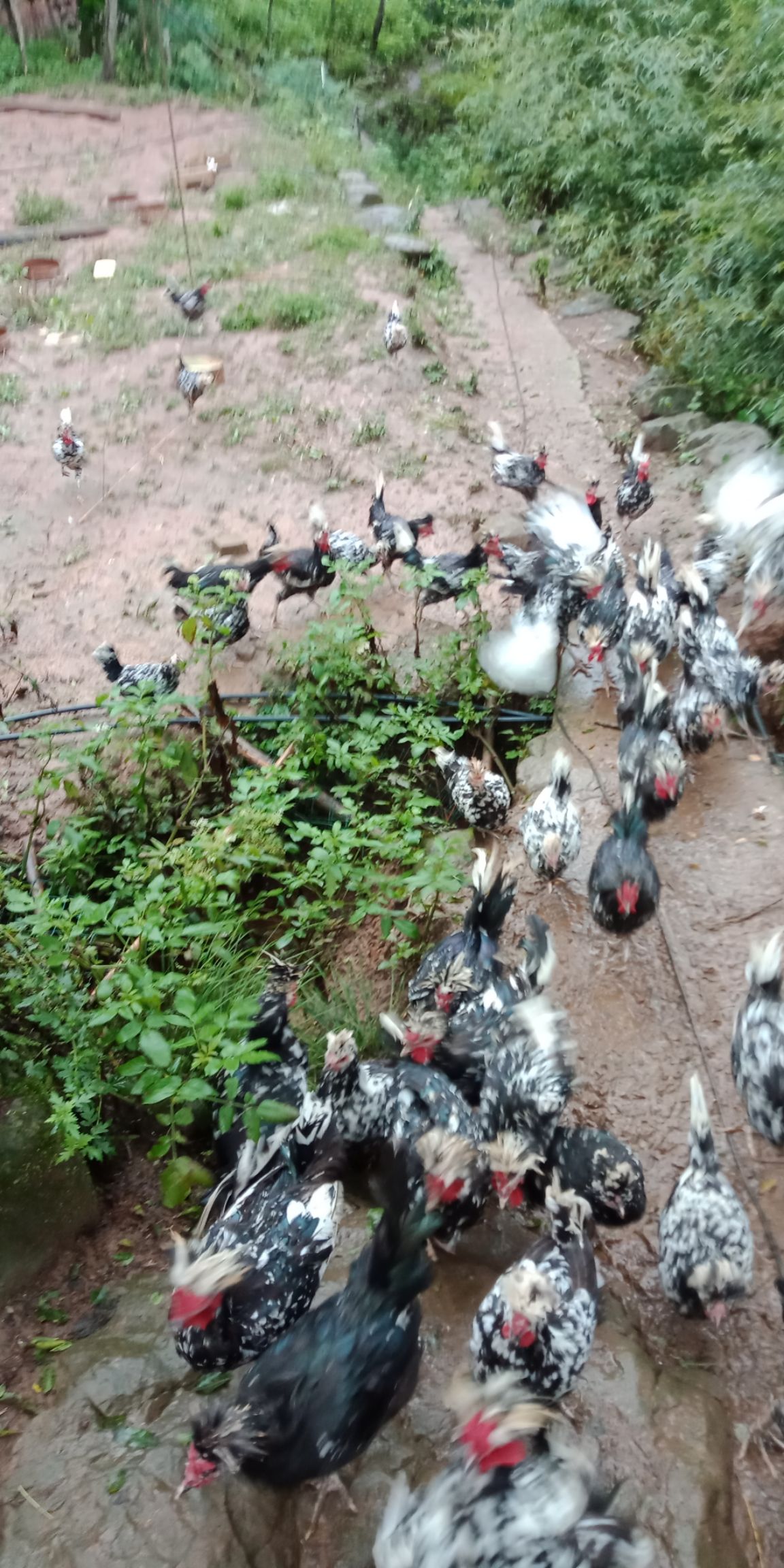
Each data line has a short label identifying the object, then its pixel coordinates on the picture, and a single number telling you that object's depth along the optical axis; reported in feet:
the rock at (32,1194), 10.07
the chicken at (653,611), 16.76
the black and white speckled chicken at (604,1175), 9.62
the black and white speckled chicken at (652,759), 14.23
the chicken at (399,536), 20.83
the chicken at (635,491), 21.27
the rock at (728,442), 24.04
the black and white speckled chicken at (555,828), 13.82
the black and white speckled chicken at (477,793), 15.58
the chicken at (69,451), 24.85
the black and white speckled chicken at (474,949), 11.77
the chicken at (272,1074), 10.52
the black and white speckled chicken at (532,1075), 10.02
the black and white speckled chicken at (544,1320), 8.16
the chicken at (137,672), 17.07
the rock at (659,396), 28.27
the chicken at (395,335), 30.17
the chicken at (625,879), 12.74
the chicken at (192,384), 27.94
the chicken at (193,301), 32.42
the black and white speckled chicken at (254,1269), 8.10
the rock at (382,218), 40.93
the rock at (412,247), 38.17
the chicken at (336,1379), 7.61
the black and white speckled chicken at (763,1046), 10.16
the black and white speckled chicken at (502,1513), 6.75
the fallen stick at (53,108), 48.88
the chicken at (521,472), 23.65
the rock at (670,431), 26.86
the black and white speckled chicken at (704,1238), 9.08
